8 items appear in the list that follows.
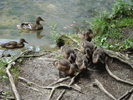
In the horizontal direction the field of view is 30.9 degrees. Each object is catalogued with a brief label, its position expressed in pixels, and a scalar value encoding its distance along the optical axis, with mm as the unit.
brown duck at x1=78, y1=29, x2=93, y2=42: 9575
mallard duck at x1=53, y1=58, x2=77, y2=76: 6968
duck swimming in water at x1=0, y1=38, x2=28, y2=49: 11164
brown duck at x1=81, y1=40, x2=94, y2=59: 7484
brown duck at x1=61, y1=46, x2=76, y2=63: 7398
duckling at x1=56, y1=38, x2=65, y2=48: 11103
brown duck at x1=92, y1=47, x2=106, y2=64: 7105
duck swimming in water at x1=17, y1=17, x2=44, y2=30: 13953
